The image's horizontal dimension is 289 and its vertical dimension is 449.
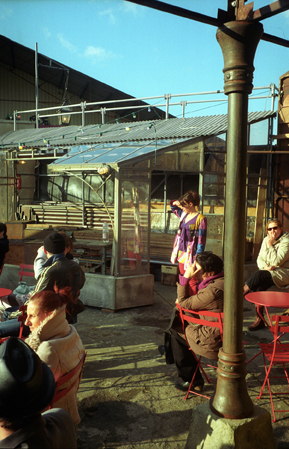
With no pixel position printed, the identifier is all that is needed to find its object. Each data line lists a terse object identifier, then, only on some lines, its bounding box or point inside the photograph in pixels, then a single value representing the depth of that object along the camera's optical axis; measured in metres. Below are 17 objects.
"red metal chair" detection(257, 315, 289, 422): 3.63
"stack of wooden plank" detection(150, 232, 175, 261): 10.73
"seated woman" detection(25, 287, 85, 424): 2.75
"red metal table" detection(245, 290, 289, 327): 4.45
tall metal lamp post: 2.69
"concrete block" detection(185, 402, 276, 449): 2.75
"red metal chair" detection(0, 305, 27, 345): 3.90
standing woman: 5.83
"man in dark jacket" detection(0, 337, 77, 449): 1.43
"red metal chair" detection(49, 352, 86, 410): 2.72
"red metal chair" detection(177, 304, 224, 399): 3.69
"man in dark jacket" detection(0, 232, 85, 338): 4.16
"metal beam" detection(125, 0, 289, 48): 2.47
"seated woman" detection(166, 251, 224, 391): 3.82
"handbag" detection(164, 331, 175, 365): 4.25
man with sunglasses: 5.98
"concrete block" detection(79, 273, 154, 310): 7.11
